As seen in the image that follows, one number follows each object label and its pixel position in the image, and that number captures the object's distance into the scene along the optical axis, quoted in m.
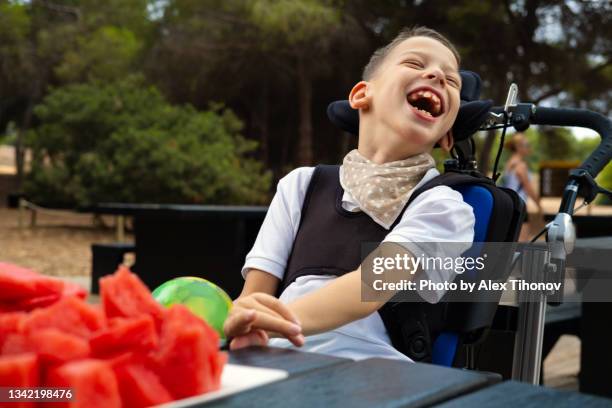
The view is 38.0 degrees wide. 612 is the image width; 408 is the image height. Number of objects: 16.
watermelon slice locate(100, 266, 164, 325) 1.11
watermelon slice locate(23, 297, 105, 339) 1.03
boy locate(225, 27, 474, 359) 1.98
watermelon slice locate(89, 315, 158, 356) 1.03
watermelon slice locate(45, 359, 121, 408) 0.95
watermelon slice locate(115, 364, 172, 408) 1.01
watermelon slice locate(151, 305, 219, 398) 1.05
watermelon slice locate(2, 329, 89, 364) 1.00
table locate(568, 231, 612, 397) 4.13
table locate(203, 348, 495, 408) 1.05
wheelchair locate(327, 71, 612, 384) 2.22
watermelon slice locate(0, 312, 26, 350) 1.03
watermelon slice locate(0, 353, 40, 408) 0.97
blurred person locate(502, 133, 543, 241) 9.26
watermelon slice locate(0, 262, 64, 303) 1.12
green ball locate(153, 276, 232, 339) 1.72
